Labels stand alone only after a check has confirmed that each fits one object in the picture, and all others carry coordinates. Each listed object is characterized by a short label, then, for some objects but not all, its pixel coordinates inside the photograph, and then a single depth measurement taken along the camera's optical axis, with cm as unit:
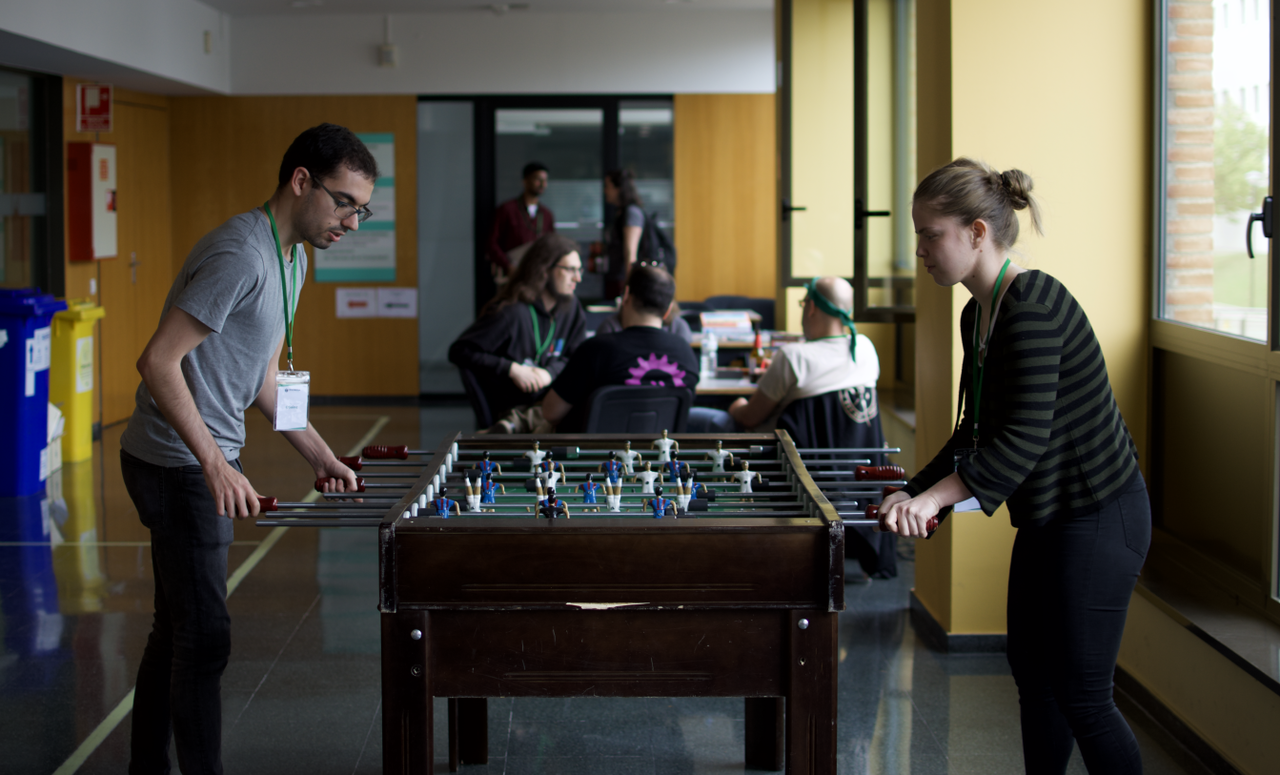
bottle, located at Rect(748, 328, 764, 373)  519
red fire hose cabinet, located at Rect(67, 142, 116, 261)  736
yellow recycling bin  646
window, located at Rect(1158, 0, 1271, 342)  298
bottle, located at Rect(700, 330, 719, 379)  507
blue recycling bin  572
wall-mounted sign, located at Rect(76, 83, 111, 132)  723
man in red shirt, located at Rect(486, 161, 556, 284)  870
